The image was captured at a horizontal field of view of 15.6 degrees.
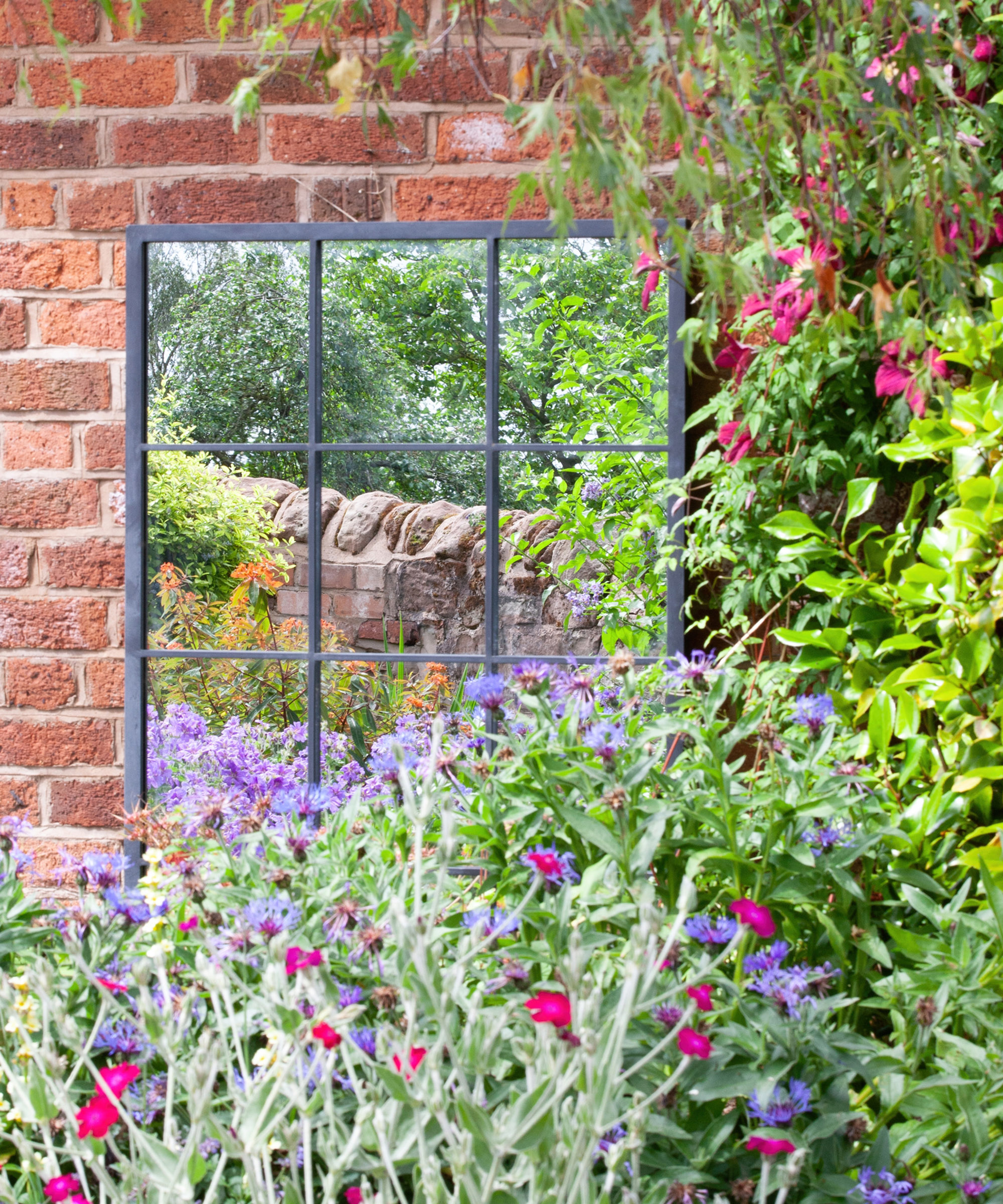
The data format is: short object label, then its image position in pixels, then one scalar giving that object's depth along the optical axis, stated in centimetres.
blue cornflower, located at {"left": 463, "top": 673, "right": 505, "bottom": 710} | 472
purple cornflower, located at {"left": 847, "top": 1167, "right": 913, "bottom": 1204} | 420
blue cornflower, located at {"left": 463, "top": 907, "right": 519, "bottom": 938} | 404
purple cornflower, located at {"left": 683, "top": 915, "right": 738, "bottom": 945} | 457
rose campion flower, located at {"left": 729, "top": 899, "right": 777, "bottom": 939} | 404
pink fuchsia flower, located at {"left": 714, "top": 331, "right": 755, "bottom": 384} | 521
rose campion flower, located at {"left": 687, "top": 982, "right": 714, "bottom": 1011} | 365
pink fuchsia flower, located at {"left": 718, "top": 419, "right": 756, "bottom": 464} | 517
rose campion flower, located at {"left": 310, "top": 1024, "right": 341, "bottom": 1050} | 336
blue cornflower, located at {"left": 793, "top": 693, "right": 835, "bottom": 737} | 474
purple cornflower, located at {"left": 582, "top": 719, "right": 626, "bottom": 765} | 463
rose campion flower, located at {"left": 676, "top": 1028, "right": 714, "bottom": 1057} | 340
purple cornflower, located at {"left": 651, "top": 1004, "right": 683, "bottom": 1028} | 422
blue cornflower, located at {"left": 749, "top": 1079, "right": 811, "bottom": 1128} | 413
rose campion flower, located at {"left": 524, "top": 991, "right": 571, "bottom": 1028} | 334
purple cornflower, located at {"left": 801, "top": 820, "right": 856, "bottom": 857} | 469
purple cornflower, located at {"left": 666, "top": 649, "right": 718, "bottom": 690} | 472
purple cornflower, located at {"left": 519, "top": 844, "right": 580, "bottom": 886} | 405
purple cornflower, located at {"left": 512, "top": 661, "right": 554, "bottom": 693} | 468
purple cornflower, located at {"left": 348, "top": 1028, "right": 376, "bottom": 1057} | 455
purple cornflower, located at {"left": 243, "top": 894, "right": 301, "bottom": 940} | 404
